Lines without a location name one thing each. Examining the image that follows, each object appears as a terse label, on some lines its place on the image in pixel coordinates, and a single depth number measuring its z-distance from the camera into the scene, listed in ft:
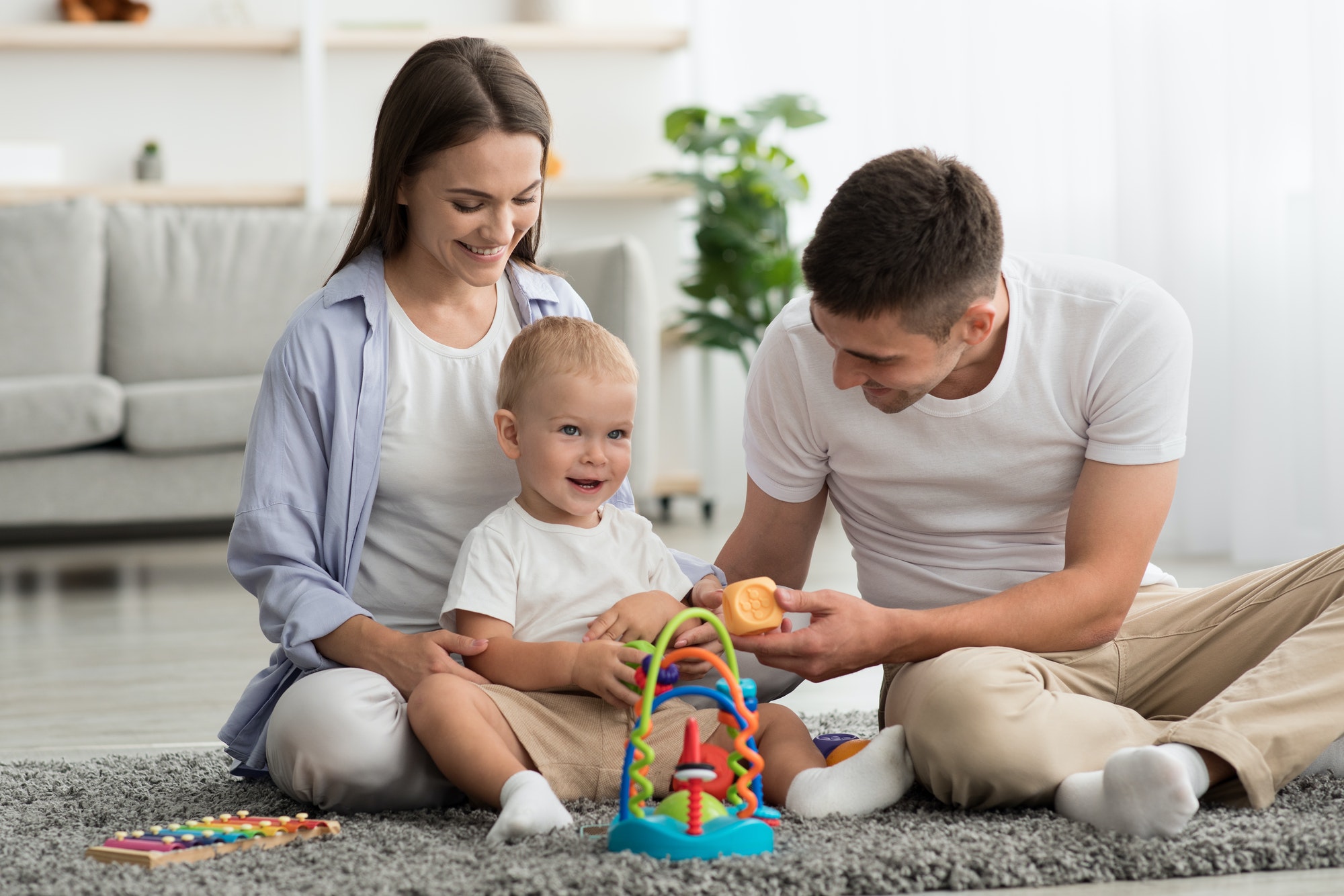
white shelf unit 22.98
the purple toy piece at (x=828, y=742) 9.35
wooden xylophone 8.21
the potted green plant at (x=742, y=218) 22.01
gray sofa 16.24
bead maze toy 8.05
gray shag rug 7.91
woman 8.81
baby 8.63
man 8.51
